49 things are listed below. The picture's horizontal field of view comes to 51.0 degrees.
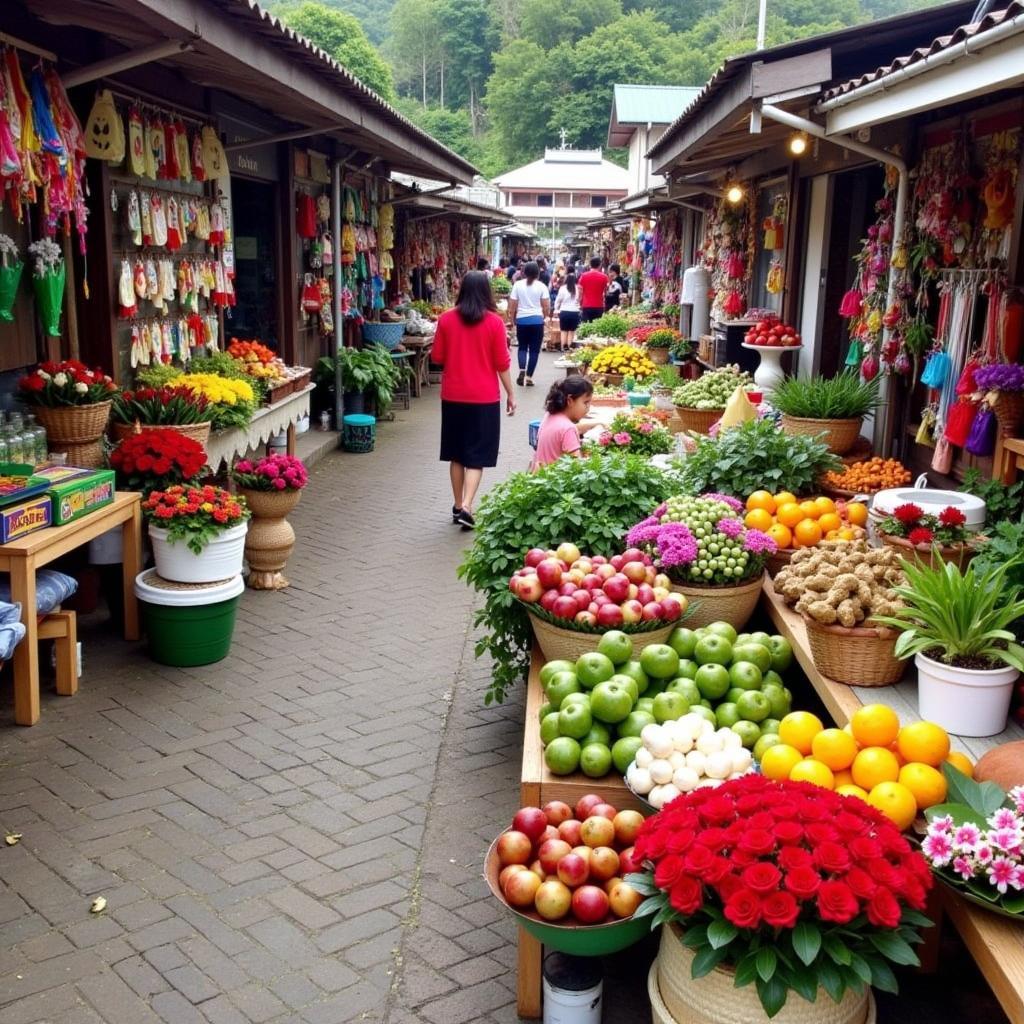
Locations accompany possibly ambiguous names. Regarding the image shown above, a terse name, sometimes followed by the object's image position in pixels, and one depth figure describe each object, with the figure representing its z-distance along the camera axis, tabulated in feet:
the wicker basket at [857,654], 11.64
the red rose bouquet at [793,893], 7.64
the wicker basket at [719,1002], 8.00
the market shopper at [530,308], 55.81
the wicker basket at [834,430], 21.13
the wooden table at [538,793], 10.34
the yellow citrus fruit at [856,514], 16.30
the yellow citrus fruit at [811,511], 16.07
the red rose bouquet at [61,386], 18.66
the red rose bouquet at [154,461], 19.80
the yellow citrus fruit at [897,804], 9.28
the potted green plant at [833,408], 21.13
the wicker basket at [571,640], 13.07
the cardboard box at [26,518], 15.44
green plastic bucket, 18.35
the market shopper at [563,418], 21.44
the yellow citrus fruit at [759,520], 16.10
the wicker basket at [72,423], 18.89
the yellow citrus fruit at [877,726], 10.16
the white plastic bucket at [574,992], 9.74
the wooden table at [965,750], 7.54
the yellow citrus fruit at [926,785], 9.39
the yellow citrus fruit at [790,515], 16.10
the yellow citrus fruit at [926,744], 9.68
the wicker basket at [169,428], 20.94
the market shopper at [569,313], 72.23
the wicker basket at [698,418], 26.91
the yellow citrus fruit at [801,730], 10.66
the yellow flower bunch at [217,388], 24.06
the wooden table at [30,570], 15.49
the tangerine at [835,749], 10.14
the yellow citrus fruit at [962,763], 9.74
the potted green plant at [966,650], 10.39
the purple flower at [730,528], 14.71
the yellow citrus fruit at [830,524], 15.78
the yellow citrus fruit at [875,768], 9.73
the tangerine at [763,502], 16.63
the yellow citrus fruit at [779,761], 10.28
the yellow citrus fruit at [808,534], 15.70
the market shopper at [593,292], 70.03
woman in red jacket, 27.27
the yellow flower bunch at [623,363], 38.87
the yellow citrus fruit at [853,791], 9.68
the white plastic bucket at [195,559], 18.58
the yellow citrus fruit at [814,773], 9.85
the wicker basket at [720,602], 14.38
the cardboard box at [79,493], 16.62
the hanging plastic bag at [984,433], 17.08
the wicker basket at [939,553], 13.00
